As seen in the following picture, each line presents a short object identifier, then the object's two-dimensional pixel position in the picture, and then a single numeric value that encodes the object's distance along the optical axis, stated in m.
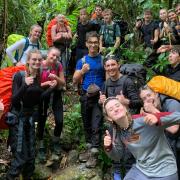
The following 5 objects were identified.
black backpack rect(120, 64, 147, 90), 3.71
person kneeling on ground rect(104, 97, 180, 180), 2.60
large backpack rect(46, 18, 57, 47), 5.42
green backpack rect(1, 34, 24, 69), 4.62
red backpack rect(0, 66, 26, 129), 3.75
